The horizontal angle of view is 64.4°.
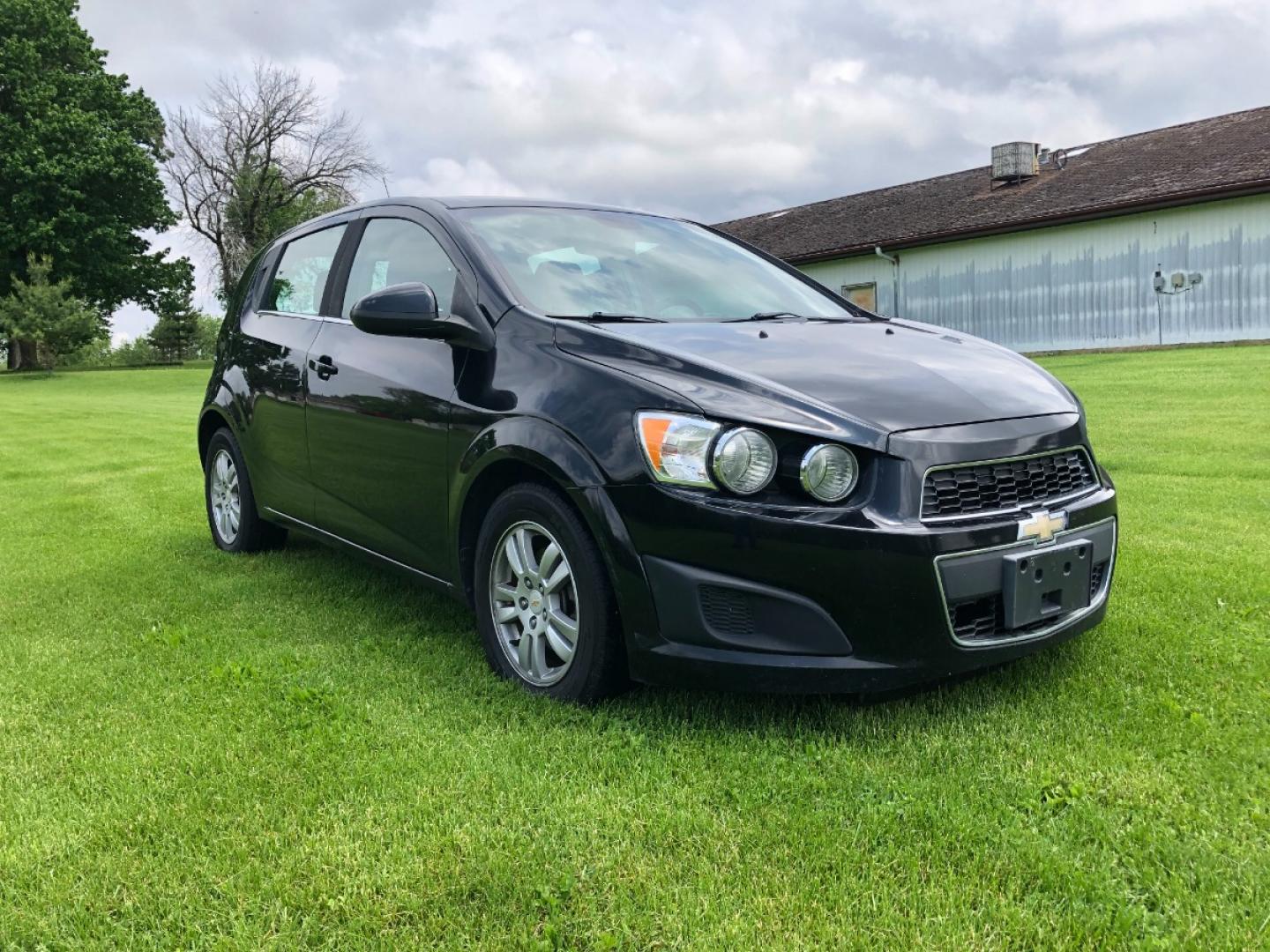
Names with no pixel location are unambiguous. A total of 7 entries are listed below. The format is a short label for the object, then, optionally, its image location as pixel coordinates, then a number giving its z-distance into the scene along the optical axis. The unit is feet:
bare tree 136.05
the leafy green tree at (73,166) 103.76
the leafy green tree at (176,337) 167.84
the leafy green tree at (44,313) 95.45
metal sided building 66.85
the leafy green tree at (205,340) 173.68
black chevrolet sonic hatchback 8.53
